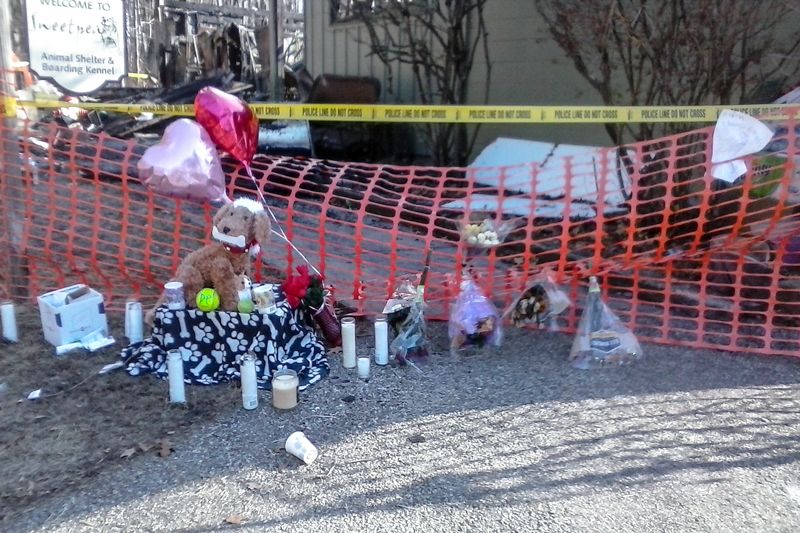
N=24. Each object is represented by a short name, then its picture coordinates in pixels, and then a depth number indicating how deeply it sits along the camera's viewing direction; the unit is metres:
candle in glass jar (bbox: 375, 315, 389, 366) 4.12
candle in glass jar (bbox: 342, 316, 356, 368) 4.05
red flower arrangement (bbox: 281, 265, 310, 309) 4.20
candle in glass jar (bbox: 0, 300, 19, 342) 4.35
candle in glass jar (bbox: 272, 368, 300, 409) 3.56
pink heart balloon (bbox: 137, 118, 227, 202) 4.06
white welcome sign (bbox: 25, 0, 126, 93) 4.79
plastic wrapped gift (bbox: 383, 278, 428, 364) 4.21
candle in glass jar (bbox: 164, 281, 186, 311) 3.94
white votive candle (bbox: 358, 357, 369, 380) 3.96
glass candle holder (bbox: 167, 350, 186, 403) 3.59
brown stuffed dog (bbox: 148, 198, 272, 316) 3.97
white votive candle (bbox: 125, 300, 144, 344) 4.25
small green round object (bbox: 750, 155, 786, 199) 4.04
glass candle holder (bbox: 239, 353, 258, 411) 3.55
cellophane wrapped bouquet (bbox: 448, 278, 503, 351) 4.29
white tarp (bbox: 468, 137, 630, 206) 6.36
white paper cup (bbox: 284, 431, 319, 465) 3.15
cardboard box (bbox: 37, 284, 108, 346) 4.20
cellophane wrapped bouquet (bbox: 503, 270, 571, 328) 4.45
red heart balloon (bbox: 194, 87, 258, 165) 4.26
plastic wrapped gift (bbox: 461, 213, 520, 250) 4.48
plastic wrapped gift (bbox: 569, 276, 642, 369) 4.17
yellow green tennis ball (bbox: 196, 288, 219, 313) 3.91
